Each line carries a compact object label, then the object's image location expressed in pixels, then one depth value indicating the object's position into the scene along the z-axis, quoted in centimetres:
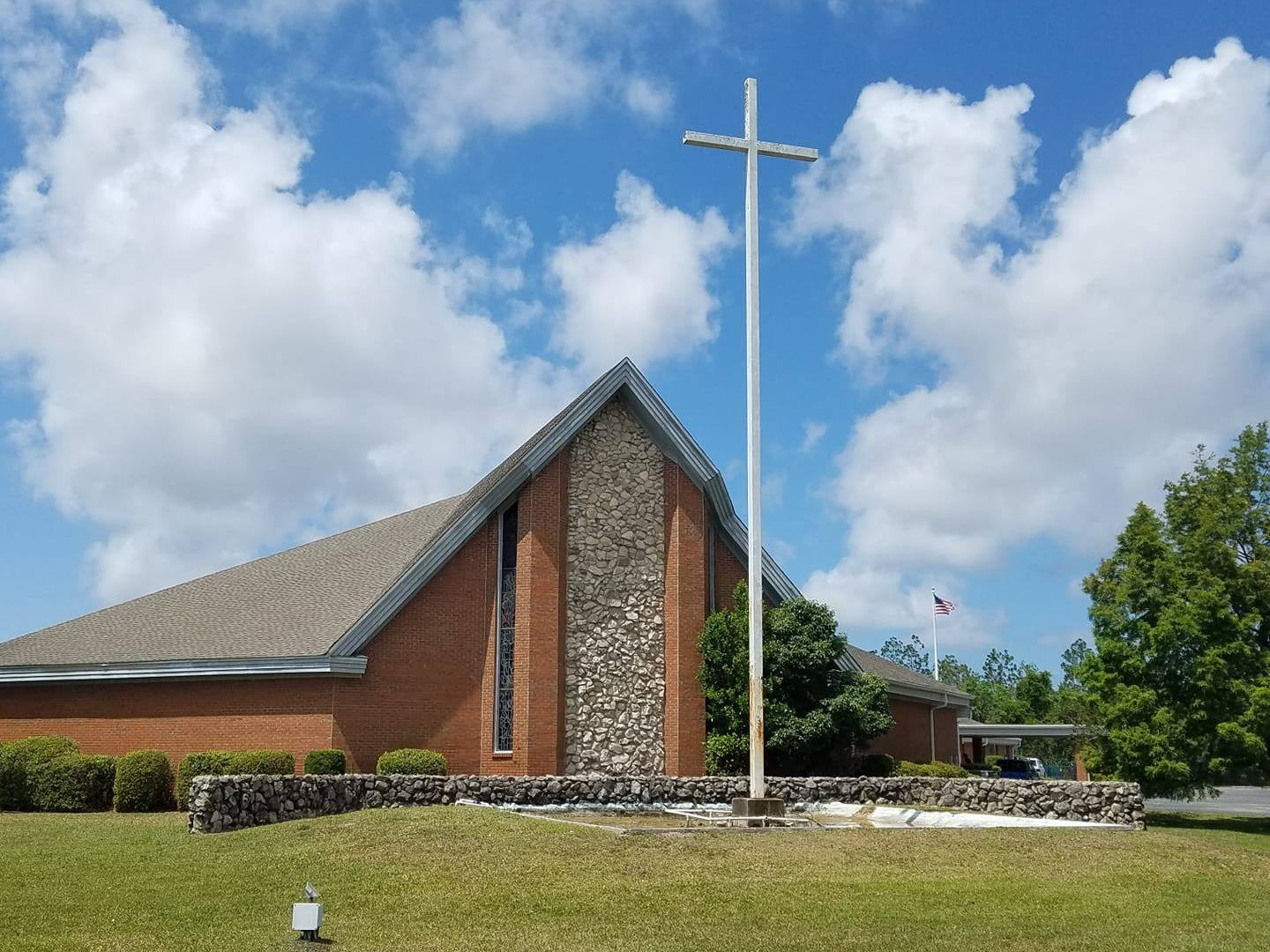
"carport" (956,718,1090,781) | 5669
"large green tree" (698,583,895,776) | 2934
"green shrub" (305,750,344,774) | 2544
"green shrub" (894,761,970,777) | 3170
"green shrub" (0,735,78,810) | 2578
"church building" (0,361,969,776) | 2709
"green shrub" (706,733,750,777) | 2912
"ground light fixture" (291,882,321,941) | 1106
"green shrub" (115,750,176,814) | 2492
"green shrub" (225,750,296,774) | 2464
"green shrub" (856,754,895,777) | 3155
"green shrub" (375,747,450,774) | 2606
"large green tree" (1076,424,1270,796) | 3072
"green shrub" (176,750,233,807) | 2469
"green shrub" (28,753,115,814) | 2556
